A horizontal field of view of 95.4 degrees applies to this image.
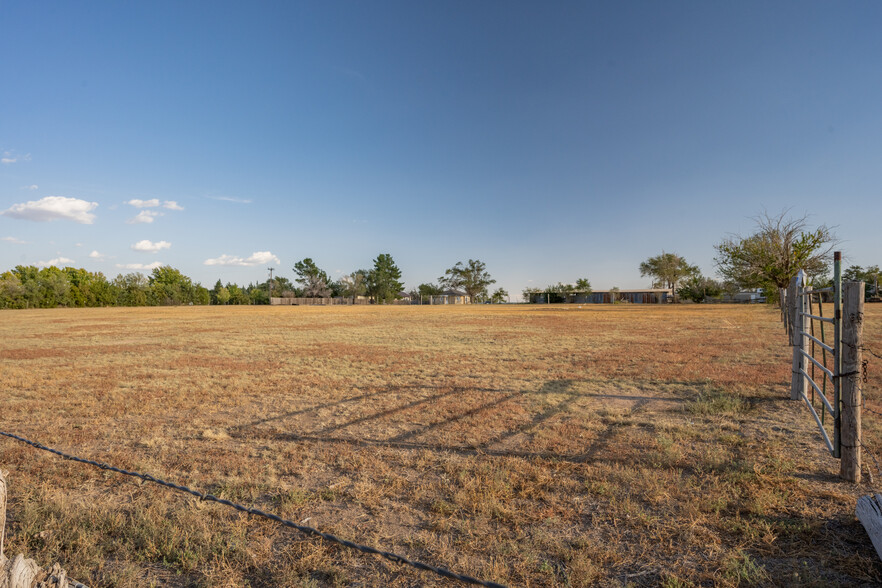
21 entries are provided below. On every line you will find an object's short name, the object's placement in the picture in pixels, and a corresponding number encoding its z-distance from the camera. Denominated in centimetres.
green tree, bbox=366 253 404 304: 10300
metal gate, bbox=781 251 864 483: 409
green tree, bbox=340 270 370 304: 10586
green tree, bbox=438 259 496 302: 12119
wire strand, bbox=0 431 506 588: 227
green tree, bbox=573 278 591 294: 9969
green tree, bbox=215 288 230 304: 10388
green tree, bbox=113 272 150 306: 8569
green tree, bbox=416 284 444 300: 11915
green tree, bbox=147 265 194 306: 9106
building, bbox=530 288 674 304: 9238
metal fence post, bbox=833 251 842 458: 415
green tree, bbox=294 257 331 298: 10294
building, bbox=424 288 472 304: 11325
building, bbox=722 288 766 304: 7685
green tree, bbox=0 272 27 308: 7044
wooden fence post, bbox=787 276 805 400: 689
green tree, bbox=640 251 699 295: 9350
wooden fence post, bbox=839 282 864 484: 409
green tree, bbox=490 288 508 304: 11462
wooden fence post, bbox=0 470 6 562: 217
